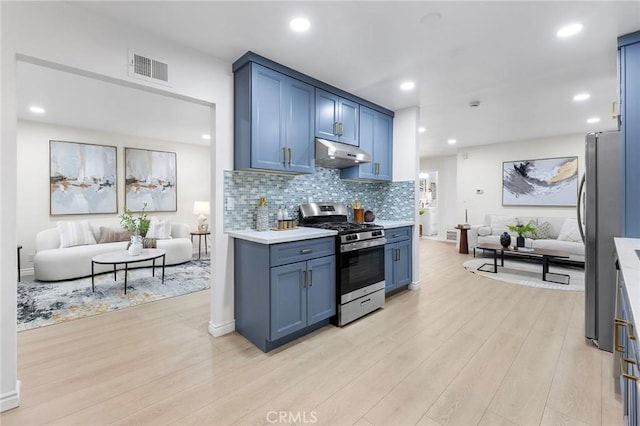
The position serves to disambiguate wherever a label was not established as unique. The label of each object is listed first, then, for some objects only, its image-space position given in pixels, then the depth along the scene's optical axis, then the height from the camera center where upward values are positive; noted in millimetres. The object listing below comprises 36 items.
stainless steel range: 2773 -507
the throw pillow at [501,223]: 6071 -211
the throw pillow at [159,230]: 5480 -322
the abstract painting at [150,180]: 5695 +687
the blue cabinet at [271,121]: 2553 +879
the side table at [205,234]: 5961 -430
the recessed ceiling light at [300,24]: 2097 +1421
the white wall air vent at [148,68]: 2145 +1124
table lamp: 6328 +50
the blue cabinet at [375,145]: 3717 +928
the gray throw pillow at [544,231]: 5672 -354
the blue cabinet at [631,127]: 2232 +683
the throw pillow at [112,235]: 5152 -392
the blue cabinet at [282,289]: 2295 -656
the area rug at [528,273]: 4043 -977
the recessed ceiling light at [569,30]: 2176 +1424
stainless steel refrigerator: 2271 -82
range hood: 3012 +647
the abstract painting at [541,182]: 5781 +662
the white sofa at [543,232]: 5000 -389
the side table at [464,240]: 6484 -606
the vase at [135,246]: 4047 -466
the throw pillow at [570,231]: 5152 -337
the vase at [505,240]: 4863 -456
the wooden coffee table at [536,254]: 4293 -624
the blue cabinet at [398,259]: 3512 -584
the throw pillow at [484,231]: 6039 -376
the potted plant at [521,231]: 4806 -298
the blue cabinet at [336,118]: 3143 +1112
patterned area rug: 3070 -1042
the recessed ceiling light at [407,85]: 3187 +1455
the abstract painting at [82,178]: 4938 +632
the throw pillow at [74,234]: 4695 -347
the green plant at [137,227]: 4520 -217
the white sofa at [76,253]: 4203 -635
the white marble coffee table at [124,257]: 3799 -611
